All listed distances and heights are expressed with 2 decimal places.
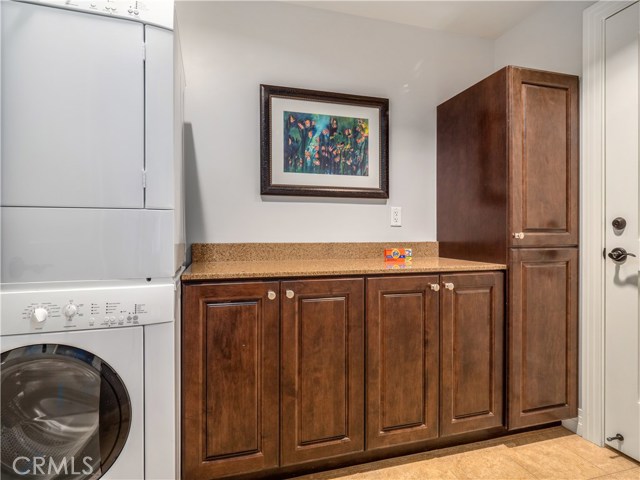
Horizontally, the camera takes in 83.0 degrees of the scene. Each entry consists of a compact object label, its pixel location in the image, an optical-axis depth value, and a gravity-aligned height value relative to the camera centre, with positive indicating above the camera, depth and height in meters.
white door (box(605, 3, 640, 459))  1.69 +0.01
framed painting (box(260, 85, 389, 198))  2.08 +0.54
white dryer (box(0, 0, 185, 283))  1.11 +0.30
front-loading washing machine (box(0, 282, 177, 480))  1.10 -0.47
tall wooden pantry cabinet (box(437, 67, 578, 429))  1.79 +0.06
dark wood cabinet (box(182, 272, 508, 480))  1.44 -0.59
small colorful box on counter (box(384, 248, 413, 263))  2.07 -0.12
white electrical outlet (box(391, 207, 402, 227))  2.32 +0.12
